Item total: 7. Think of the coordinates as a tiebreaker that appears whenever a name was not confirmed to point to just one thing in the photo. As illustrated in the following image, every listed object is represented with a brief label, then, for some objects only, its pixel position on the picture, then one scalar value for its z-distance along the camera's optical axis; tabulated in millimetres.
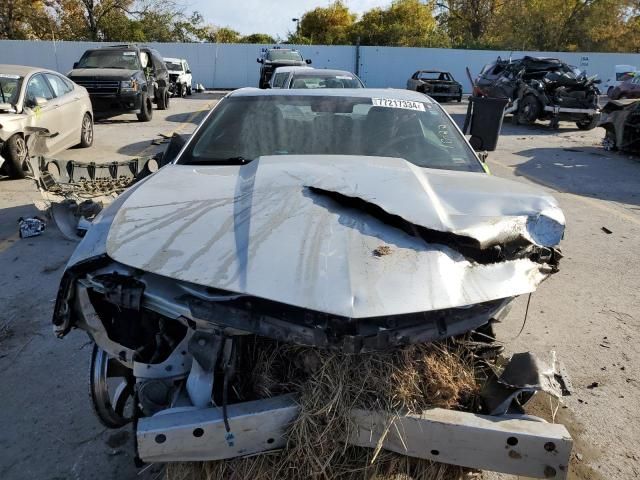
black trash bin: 4307
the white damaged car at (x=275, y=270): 1961
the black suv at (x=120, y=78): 13609
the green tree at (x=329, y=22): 46156
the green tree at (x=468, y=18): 46031
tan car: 7855
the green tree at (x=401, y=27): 40375
